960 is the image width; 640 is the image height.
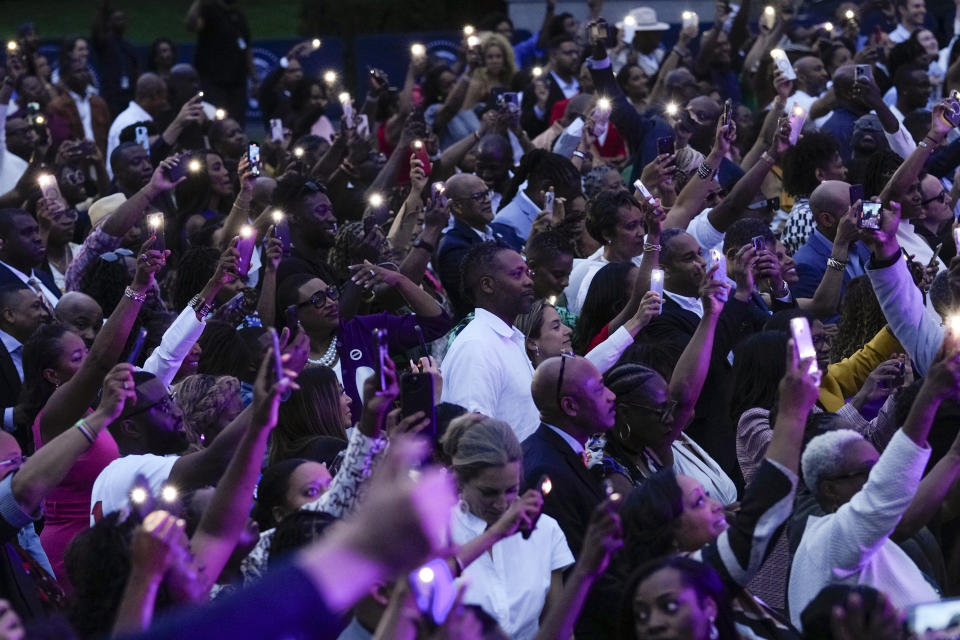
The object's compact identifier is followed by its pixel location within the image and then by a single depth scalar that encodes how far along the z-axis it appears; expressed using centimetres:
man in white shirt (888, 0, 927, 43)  2780
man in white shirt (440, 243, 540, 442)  1205
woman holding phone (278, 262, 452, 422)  1363
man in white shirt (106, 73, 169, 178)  2352
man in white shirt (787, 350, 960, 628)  827
